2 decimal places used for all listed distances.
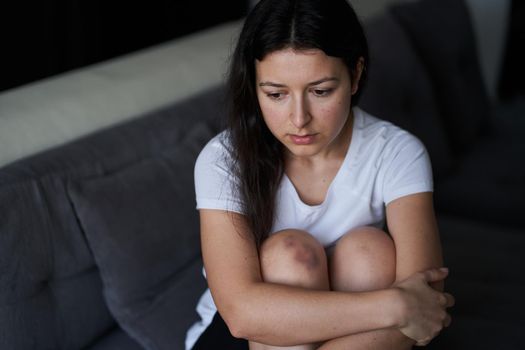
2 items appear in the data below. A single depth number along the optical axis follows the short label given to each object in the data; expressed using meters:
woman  1.87
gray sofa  1.97
